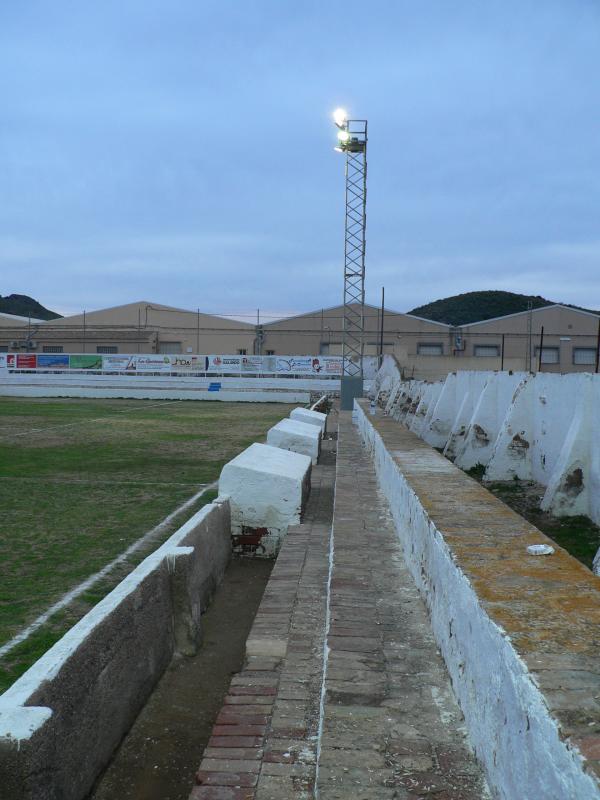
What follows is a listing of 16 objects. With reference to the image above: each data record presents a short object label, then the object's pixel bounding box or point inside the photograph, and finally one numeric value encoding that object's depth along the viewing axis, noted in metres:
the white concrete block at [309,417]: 14.94
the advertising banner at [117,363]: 38.19
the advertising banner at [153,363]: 38.00
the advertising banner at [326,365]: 37.16
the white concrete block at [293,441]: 11.00
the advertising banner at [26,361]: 38.88
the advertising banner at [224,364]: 37.12
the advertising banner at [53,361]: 38.41
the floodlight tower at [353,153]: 23.42
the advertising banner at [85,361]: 38.09
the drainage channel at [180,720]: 3.46
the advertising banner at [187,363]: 37.72
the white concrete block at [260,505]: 7.38
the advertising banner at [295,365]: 37.09
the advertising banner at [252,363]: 37.03
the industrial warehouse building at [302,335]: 48.94
